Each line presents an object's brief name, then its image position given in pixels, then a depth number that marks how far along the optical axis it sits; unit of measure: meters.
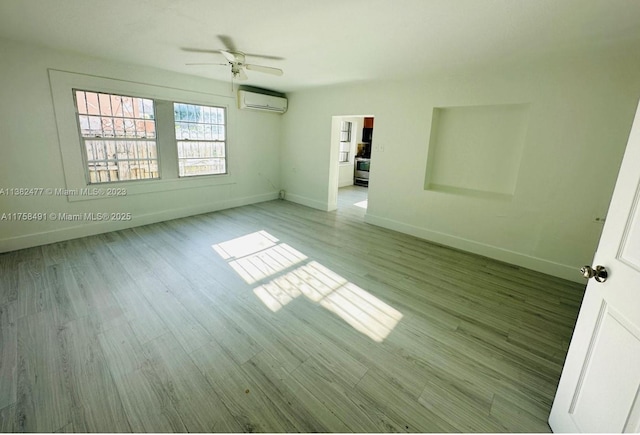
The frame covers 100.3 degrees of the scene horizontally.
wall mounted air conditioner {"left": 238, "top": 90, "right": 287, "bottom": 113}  5.30
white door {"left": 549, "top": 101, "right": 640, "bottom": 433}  1.09
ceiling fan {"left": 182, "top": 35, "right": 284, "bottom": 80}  3.00
